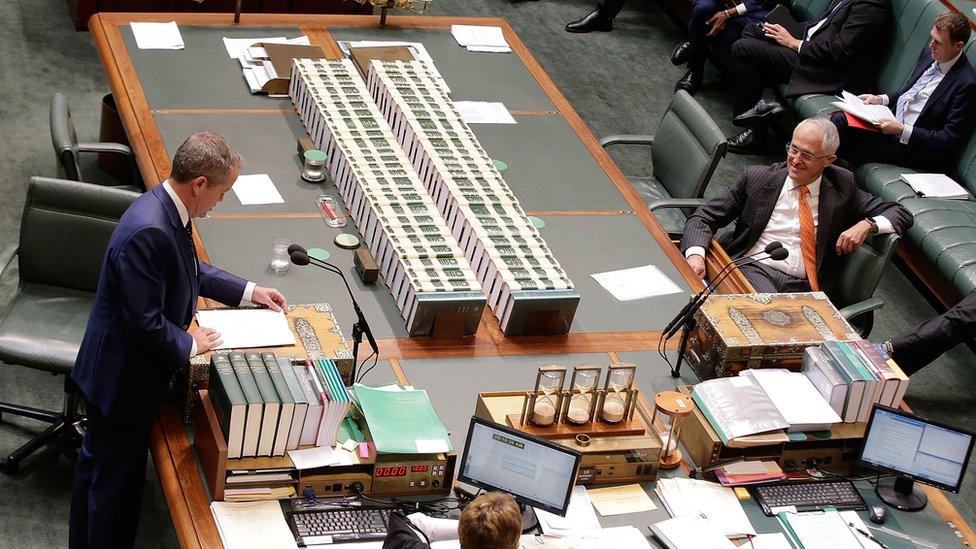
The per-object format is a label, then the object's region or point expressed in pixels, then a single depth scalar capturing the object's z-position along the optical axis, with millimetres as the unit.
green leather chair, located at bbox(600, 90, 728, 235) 6234
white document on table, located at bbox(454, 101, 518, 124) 6383
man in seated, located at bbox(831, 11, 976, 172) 7168
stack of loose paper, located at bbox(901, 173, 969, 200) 7074
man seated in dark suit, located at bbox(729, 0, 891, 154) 7874
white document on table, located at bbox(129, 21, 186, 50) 6478
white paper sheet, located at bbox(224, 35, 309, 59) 6561
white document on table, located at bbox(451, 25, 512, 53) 7129
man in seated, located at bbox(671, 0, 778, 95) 8727
